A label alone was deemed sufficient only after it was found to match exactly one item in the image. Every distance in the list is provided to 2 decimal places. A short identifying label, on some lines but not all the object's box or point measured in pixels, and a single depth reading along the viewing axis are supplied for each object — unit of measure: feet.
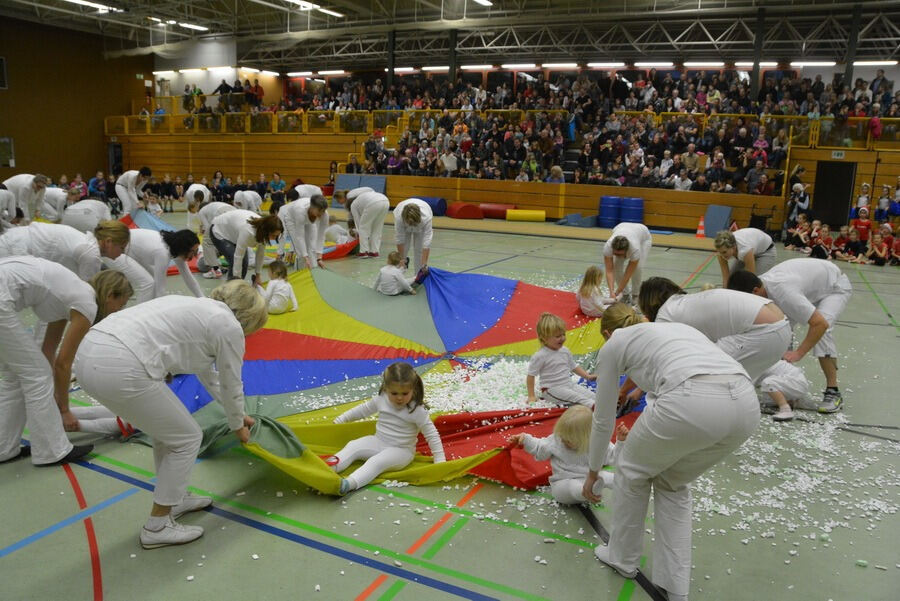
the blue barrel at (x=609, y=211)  56.75
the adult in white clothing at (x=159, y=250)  18.30
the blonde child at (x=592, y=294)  22.74
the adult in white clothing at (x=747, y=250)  20.02
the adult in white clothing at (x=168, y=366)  9.52
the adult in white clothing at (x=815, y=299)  16.16
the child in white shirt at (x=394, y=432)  12.33
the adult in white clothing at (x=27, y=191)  37.20
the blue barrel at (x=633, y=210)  56.18
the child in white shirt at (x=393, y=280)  24.89
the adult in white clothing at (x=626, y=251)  24.38
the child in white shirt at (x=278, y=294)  23.44
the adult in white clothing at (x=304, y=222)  29.53
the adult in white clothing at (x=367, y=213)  36.99
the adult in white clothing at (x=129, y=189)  42.80
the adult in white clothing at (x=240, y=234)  24.88
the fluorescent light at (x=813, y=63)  76.59
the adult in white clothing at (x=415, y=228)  29.45
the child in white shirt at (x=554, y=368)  15.52
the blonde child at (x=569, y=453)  11.72
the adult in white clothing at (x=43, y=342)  12.21
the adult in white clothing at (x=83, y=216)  30.25
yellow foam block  59.52
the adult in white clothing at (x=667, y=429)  8.48
